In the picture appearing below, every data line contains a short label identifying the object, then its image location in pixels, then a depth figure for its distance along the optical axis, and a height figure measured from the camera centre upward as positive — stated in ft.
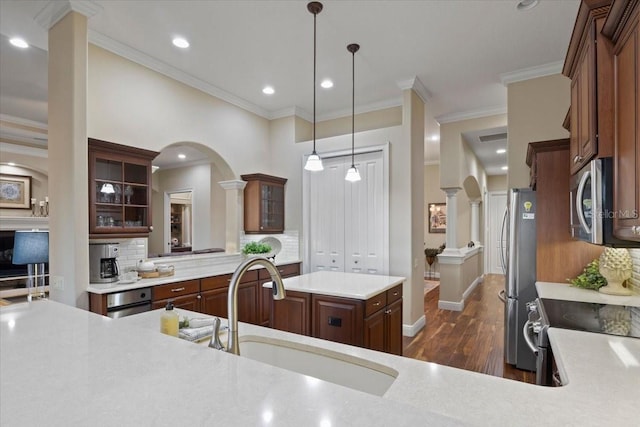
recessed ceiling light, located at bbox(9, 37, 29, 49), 10.68 +5.54
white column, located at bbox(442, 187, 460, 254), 19.34 -0.40
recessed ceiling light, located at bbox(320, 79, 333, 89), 14.34 +5.59
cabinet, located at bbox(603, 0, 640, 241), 4.03 +1.22
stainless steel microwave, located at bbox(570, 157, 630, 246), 4.77 +0.16
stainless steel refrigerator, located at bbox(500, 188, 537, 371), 10.59 -1.76
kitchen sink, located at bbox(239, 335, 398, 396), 4.06 -1.94
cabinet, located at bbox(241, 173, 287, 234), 16.34 +0.56
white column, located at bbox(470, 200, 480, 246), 26.10 -0.53
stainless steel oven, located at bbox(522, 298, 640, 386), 5.50 -1.89
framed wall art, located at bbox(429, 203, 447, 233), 30.60 -0.25
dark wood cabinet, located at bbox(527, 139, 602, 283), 9.55 -0.19
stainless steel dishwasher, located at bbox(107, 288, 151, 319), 9.45 -2.46
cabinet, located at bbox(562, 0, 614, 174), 4.89 +2.01
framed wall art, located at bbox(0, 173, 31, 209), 19.66 +1.51
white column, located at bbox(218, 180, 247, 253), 16.42 +0.18
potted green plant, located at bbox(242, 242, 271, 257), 15.53 -1.54
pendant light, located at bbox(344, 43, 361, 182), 11.67 +5.45
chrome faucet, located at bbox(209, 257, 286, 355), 3.60 -0.88
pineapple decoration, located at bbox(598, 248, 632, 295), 7.98 -1.33
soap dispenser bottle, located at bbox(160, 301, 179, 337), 4.76 -1.50
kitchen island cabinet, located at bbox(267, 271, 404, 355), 8.75 -2.62
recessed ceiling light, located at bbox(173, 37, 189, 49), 11.14 +5.74
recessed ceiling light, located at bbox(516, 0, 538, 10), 9.21 +5.70
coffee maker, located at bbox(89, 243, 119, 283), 10.25 -1.38
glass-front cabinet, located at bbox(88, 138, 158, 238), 10.09 +0.84
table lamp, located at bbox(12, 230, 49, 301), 10.73 -0.99
